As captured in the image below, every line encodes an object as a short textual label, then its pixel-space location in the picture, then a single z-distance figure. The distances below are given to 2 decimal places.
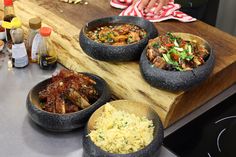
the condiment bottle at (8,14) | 1.46
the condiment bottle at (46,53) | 1.32
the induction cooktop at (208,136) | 1.11
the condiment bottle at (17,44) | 1.33
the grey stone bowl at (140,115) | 0.96
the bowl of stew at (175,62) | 1.09
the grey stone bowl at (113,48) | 1.20
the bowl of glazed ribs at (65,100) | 1.07
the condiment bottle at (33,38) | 1.35
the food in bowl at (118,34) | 1.25
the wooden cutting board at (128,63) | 1.15
